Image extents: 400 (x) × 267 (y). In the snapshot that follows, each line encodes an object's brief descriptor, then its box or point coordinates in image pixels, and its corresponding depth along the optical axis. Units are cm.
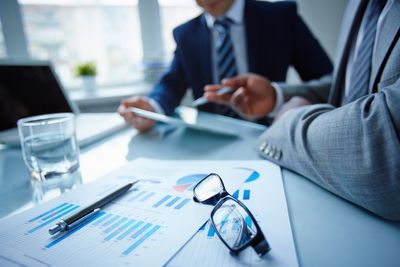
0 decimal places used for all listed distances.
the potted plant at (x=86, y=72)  136
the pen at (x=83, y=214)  28
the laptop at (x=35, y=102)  68
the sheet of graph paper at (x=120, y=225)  24
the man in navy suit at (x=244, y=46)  104
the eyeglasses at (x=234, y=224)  22
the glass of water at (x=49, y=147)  45
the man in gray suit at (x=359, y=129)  28
